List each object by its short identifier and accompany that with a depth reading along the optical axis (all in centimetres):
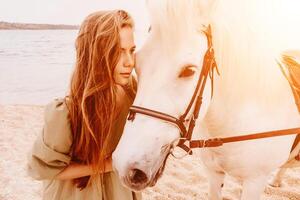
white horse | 129
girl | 150
